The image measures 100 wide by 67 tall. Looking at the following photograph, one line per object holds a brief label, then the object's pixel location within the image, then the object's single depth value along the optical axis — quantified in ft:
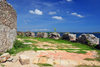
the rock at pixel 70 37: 30.36
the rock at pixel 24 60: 10.25
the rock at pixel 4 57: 10.43
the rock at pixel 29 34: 41.99
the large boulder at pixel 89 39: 23.43
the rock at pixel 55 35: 37.13
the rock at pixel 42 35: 39.26
